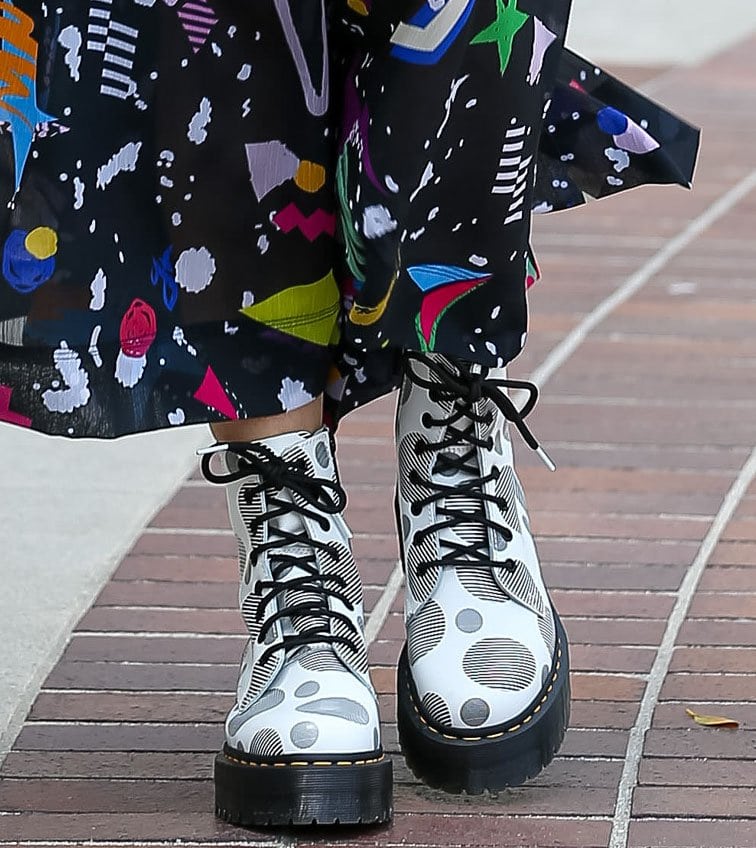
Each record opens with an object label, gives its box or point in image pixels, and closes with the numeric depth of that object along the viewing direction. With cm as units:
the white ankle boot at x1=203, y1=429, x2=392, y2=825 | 317
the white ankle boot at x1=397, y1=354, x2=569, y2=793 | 322
